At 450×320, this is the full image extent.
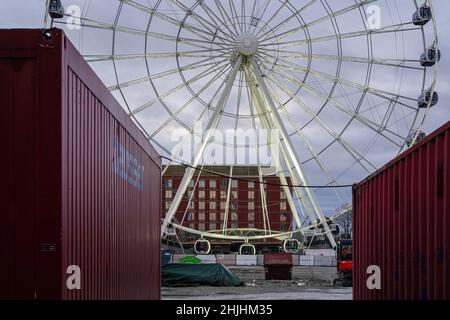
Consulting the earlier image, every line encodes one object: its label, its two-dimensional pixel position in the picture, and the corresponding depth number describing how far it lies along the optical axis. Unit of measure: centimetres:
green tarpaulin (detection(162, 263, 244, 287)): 3120
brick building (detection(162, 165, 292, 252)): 9781
